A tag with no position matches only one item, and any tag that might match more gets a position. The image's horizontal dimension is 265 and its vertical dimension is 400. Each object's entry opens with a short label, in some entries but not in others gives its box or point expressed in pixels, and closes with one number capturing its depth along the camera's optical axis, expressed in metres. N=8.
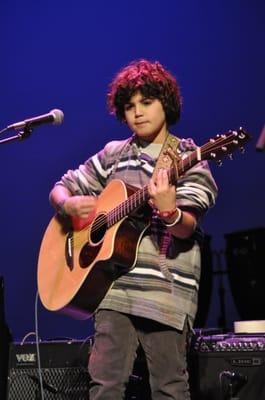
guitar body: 4.05
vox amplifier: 5.00
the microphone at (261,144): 3.11
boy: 3.86
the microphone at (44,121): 4.59
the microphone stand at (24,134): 4.61
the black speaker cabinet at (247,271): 7.20
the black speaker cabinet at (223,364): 4.33
